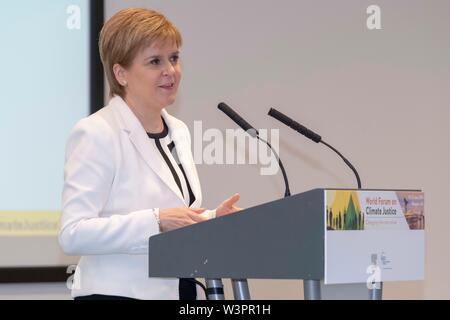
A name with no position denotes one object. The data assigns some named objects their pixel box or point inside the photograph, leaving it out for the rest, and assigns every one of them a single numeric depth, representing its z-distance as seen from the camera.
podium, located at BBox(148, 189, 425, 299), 6.12
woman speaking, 6.55
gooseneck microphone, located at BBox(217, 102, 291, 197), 6.66
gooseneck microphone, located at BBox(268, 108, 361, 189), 6.64
